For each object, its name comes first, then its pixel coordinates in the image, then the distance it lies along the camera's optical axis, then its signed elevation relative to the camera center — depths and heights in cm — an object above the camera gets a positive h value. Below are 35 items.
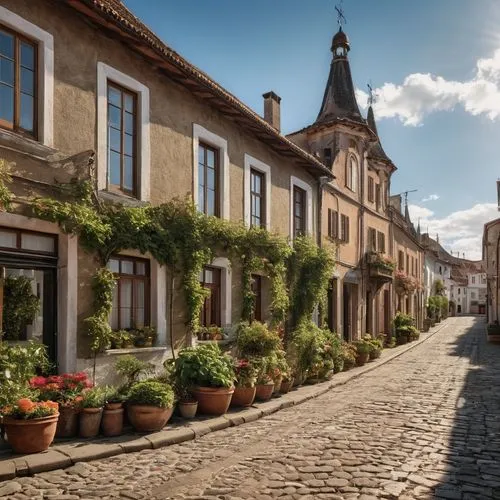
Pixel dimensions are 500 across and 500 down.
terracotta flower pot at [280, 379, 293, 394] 1207 -232
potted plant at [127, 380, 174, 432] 806 -187
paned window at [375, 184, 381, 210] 2527 +411
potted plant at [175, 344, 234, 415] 940 -173
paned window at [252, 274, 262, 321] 1462 -33
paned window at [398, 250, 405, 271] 3162 +134
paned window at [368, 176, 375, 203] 2428 +417
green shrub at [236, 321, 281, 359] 1162 -130
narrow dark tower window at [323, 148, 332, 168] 2051 +487
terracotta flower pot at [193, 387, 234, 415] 939 -203
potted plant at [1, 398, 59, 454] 669 -180
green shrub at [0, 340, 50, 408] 693 -117
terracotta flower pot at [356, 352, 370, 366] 1791 -249
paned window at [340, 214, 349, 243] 2077 +211
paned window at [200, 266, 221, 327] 1252 -38
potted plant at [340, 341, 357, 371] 1604 -219
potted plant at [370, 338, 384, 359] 1938 -239
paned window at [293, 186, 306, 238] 1697 +228
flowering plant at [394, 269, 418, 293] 2909 +10
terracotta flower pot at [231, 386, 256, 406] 1022 -217
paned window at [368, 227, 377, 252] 2405 +195
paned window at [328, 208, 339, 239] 1962 +216
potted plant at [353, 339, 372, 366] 1791 -232
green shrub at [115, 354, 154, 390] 873 -139
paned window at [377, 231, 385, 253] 2542 +196
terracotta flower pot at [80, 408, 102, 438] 761 -197
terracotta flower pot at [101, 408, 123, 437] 782 -205
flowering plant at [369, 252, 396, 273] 2314 +92
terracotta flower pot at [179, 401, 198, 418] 909 -214
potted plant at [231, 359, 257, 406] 1024 -195
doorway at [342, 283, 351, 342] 2169 -123
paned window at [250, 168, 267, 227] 1448 +228
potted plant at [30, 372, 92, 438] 752 -163
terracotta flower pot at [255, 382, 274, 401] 1098 -223
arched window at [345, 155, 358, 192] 2150 +442
